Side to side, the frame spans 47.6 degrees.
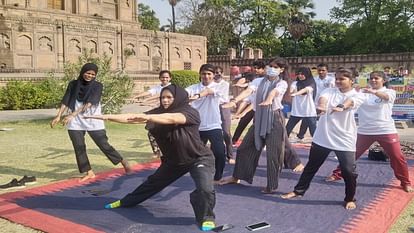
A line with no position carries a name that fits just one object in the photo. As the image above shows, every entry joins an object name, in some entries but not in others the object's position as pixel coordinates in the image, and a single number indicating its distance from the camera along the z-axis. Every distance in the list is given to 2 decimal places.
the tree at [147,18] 61.22
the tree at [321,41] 51.09
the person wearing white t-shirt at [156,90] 7.06
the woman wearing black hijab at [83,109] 6.18
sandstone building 32.84
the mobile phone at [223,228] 4.35
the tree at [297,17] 46.28
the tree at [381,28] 45.31
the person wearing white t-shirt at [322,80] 8.72
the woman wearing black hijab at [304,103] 8.43
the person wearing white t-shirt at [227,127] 7.34
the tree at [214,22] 52.59
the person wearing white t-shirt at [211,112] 6.06
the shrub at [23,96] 19.62
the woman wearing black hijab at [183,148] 4.14
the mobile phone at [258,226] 4.41
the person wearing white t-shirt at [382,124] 5.71
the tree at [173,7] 55.00
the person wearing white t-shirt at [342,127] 5.04
